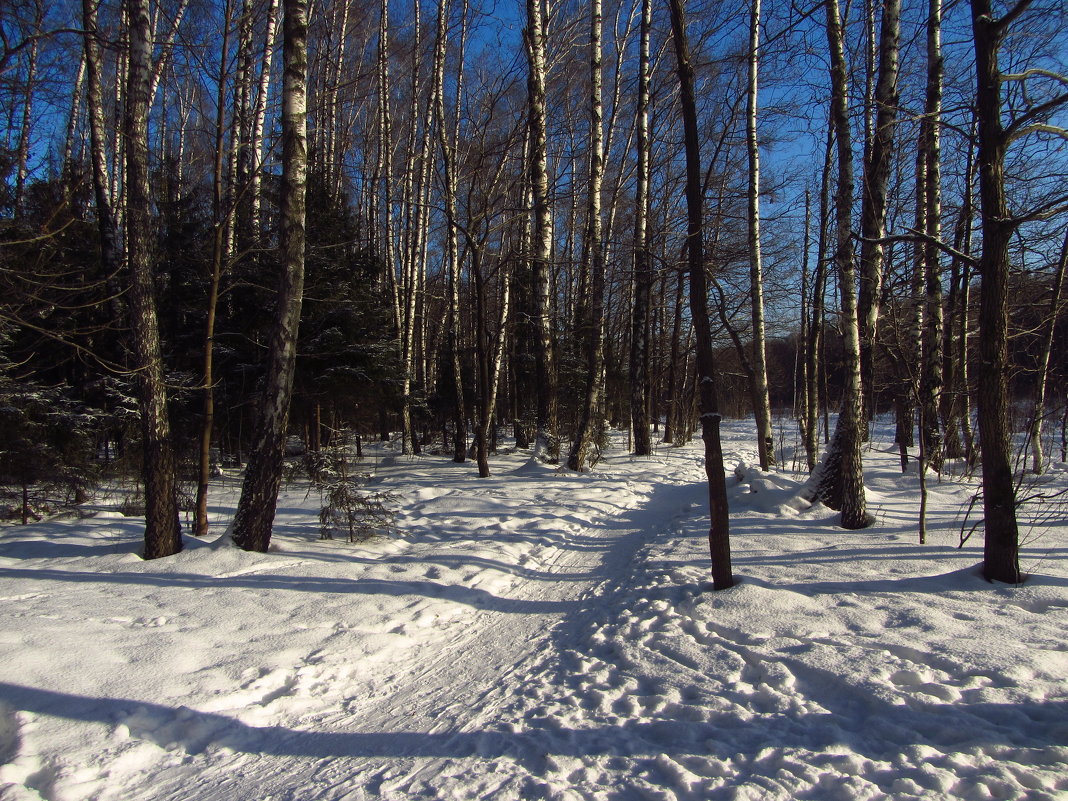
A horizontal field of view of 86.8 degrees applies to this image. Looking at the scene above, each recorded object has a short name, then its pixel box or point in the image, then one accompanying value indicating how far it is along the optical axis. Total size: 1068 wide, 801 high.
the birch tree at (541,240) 11.21
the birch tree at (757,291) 12.10
